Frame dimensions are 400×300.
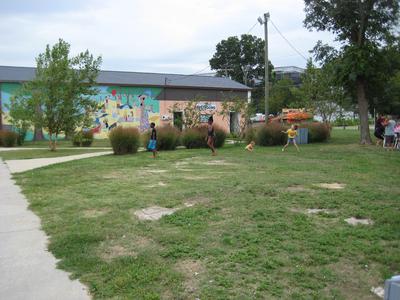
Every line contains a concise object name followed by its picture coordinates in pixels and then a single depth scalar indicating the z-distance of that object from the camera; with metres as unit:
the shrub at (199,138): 23.19
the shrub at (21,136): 30.74
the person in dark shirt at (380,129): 21.16
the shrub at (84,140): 27.89
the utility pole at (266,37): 27.11
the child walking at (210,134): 18.66
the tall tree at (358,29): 20.91
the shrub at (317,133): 26.19
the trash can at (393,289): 2.13
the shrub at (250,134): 24.63
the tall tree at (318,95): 31.60
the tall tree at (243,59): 77.06
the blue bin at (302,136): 25.14
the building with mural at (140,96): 36.31
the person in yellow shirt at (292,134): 20.00
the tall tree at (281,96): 61.50
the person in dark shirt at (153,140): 18.04
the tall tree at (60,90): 23.16
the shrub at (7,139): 29.08
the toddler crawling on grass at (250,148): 20.33
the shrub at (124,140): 19.70
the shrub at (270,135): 23.64
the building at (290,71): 90.35
